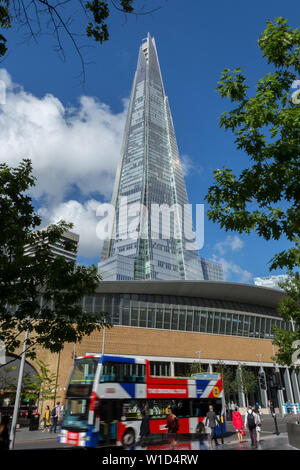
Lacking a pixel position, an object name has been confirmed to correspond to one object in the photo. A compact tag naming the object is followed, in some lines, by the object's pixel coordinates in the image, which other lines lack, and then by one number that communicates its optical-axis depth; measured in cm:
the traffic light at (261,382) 2462
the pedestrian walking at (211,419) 1570
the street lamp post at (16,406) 1718
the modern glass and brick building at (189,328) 4697
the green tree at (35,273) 1102
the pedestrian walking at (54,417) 2534
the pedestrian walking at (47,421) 2890
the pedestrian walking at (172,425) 1322
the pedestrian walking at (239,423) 1784
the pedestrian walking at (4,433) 805
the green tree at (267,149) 883
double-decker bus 1449
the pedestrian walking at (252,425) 1556
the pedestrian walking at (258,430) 1657
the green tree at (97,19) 497
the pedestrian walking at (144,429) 1479
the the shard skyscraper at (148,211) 15538
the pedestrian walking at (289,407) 5294
